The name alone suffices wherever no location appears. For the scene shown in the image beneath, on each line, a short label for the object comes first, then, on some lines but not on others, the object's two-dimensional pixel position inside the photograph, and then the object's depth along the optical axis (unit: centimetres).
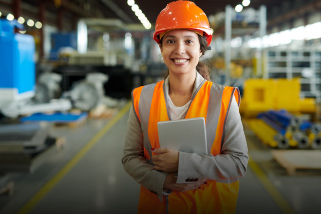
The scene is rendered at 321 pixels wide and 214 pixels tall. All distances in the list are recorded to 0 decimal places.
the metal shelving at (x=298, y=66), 1234
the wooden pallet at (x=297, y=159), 401
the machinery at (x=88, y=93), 827
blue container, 233
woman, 120
